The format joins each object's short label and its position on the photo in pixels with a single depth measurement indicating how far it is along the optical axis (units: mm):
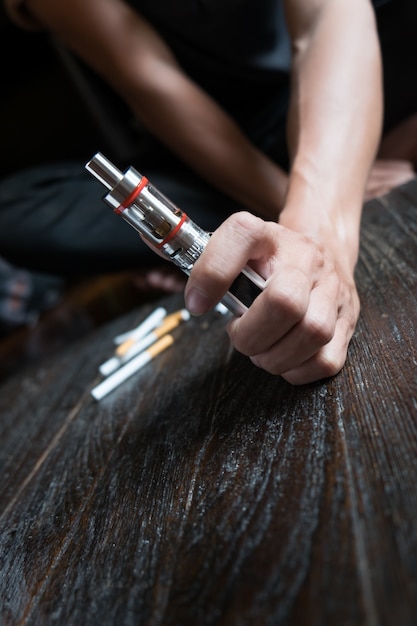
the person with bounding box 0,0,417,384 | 390
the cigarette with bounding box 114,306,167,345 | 798
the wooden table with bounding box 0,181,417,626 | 261
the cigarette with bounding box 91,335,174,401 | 667
